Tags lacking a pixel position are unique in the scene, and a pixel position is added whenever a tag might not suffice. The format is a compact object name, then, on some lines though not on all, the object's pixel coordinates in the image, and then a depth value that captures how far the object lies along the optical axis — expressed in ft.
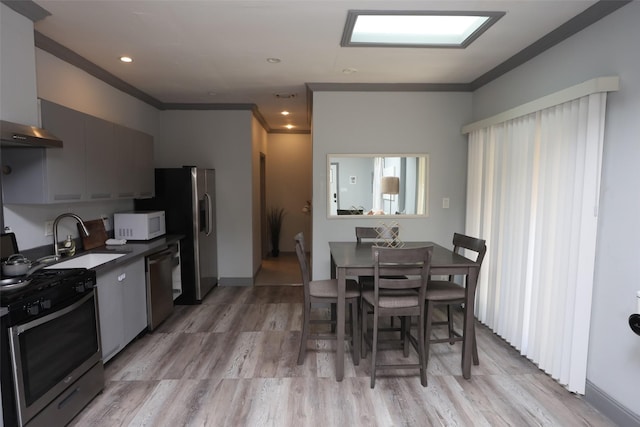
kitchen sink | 8.96
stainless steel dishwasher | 10.94
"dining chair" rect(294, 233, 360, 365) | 9.21
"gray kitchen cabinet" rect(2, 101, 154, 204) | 7.85
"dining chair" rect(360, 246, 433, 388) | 8.01
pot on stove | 6.53
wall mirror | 13.55
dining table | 8.62
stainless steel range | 5.70
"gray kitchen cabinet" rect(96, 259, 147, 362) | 8.57
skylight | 7.86
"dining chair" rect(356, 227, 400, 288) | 12.14
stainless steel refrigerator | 14.06
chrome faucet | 9.12
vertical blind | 7.61
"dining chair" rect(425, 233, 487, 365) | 9.06
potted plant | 24.52
